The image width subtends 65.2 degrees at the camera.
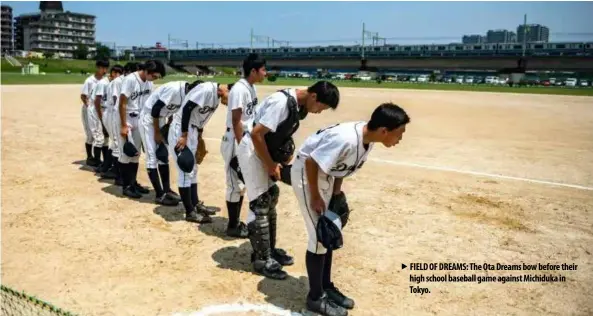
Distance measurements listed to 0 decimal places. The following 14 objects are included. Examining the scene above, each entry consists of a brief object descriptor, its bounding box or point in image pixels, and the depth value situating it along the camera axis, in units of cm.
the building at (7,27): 13950
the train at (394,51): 7512
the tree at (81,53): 11844
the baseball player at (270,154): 427
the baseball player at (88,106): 934
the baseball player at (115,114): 799
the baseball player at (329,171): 351
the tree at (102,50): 11247
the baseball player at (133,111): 727
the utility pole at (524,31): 7443
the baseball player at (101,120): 891
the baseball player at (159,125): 659
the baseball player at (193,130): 595
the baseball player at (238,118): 514
